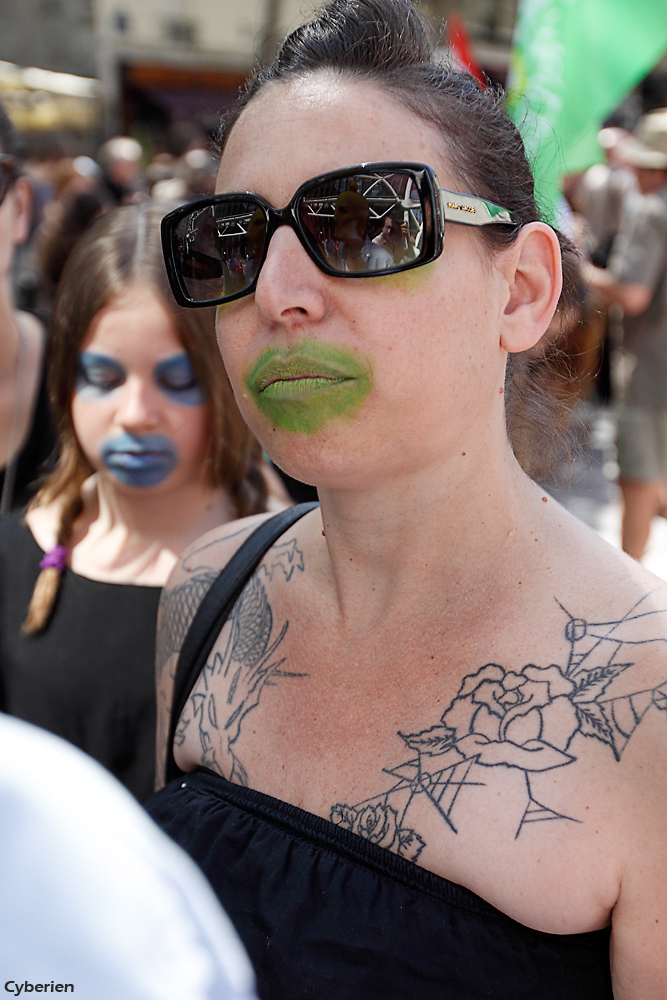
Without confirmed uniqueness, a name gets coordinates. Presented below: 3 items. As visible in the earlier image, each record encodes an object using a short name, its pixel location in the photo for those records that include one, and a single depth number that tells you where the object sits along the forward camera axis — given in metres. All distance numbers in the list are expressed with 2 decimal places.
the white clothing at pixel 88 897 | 0.59
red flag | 4.07
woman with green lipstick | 1.07
